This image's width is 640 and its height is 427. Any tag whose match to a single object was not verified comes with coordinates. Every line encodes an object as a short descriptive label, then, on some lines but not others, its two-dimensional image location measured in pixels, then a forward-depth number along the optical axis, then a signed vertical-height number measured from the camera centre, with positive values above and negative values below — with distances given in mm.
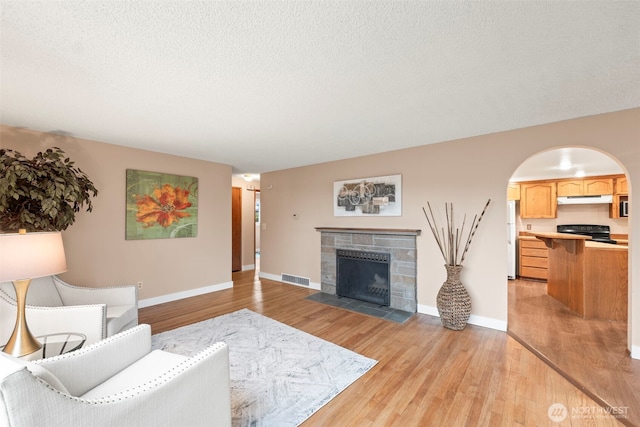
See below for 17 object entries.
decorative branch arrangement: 3428 -297
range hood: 5312 +328
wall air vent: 5234 -1302
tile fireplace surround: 3852 -532
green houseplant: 2302 +198
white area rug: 1894 -1372
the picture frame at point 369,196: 4113 +311
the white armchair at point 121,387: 834 -761
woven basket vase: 3209 -1060
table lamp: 1562 -307
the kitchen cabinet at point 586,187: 5348 +597
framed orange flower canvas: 3953 +147
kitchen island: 3346 -831
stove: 5387 -302
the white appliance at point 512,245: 5758 -643
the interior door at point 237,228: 6664 -334
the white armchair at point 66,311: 2094 -824
